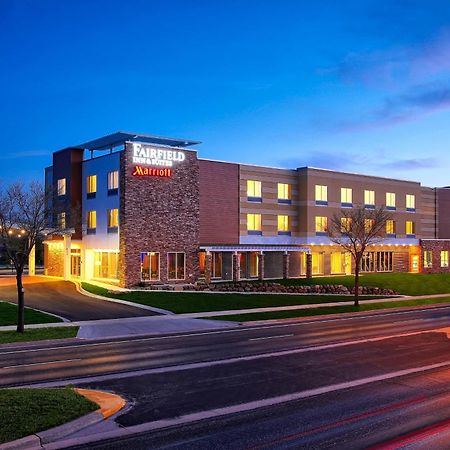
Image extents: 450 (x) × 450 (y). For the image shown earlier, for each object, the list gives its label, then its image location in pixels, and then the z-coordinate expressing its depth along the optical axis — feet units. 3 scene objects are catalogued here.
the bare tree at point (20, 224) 84.20
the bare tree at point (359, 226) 127.26
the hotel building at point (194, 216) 155.33
